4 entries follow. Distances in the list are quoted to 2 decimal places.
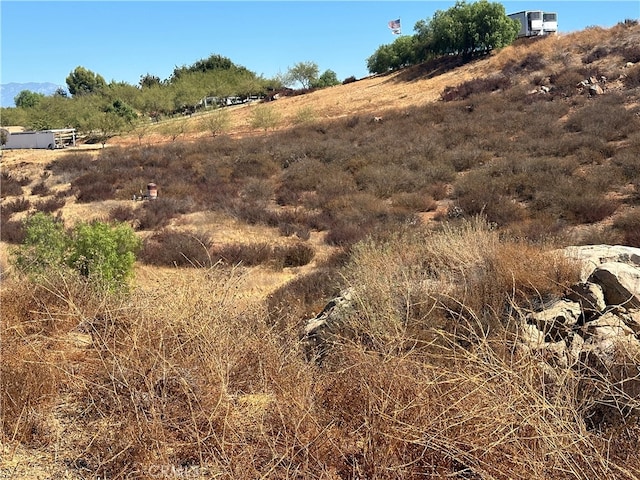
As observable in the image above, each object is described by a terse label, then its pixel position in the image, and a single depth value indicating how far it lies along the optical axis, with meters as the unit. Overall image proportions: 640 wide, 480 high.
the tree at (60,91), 75.68
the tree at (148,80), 72.44
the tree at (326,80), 62.69
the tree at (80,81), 85.12
